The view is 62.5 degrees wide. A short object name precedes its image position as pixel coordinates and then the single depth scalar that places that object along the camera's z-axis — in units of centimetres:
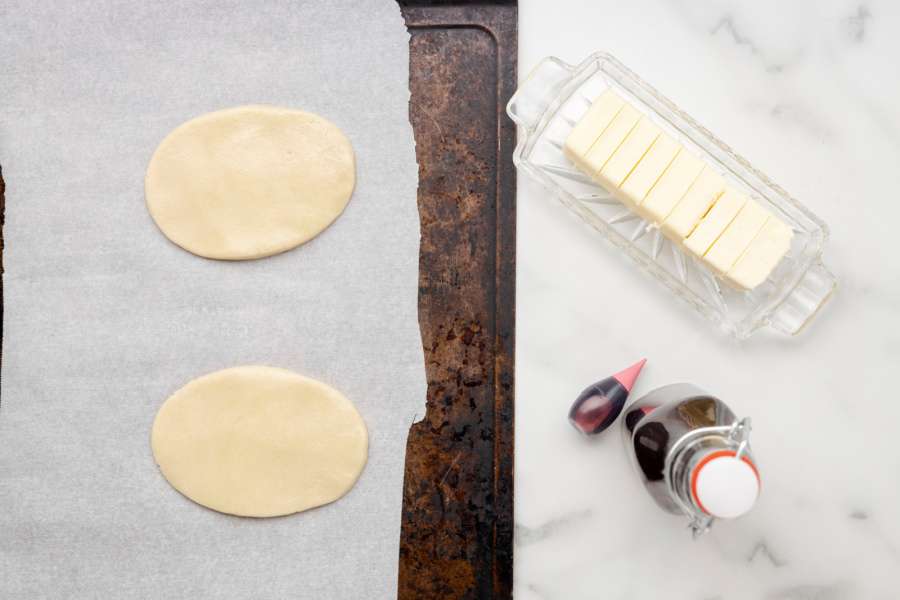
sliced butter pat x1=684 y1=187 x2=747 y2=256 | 90
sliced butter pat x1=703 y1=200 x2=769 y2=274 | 90
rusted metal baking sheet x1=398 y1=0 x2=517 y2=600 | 97
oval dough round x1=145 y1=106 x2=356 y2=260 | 98
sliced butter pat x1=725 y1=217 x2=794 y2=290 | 91
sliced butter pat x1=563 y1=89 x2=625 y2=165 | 92
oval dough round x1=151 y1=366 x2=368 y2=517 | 97
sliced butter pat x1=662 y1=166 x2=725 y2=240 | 91
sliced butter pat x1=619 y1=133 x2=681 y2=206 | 91
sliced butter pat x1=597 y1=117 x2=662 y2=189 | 91
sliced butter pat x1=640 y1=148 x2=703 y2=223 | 91
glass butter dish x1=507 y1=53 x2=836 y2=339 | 96
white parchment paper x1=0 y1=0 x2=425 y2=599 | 98
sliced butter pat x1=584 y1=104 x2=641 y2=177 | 91
